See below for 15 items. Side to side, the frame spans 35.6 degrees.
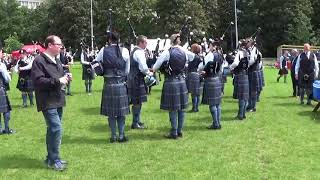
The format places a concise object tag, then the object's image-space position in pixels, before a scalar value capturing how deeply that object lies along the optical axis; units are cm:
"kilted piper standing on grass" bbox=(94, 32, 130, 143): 820
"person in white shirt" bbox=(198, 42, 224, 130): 971
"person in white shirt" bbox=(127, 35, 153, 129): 950
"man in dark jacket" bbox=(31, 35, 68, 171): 662
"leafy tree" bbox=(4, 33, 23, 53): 5700
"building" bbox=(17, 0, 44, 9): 10205
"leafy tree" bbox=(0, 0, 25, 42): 7050
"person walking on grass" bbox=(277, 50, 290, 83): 2127
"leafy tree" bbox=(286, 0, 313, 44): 4709
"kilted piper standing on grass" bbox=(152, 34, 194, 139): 864
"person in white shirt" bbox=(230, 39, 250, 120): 1055
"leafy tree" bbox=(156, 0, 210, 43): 4847
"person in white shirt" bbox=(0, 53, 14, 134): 919
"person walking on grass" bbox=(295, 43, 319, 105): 1315
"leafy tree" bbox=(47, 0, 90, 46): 5706
